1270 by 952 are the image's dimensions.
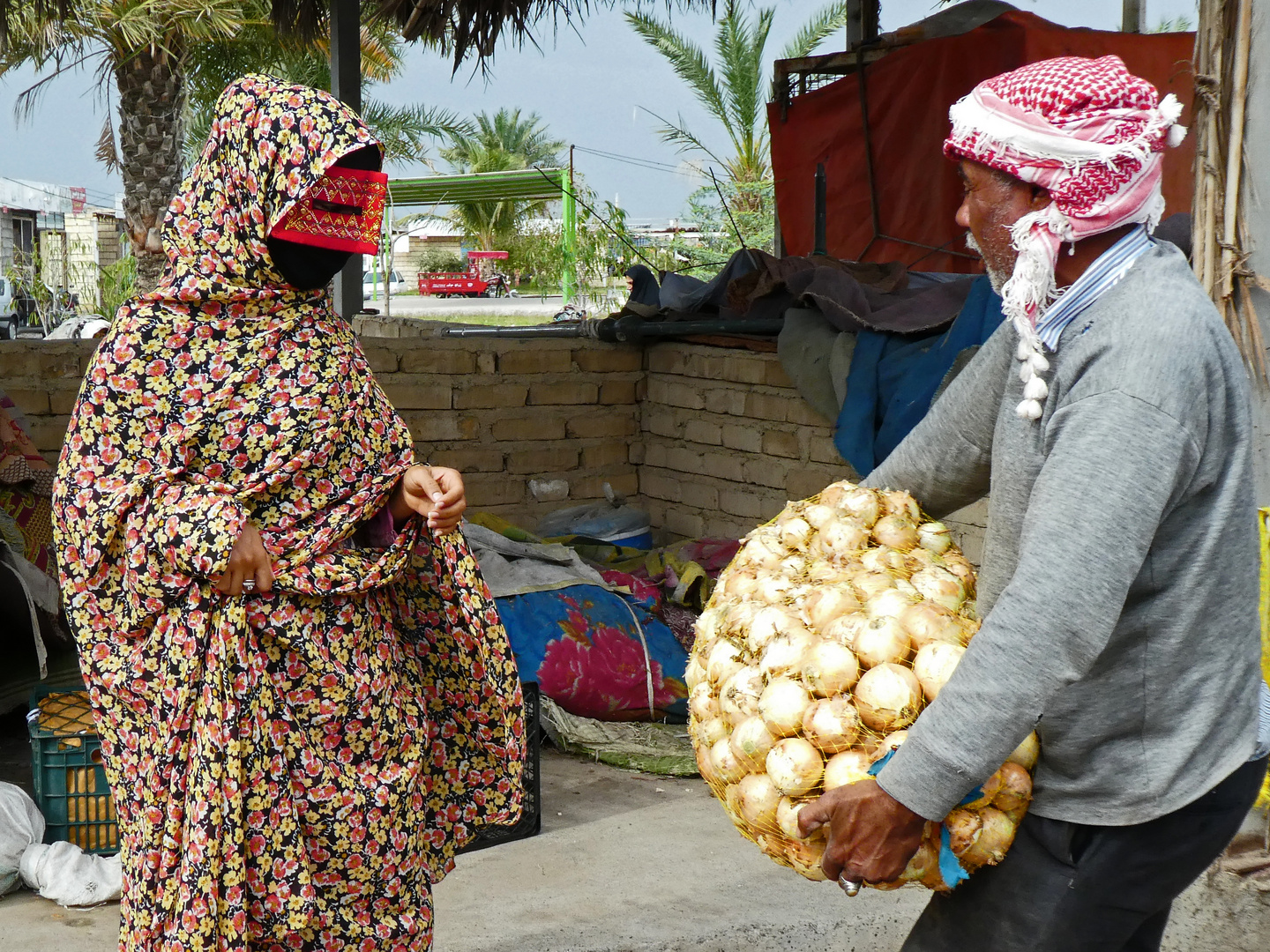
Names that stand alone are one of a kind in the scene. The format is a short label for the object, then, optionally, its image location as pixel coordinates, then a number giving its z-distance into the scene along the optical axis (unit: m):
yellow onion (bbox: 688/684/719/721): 1.71
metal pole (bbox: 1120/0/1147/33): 7.55
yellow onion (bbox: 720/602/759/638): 1.73
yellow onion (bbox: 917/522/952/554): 1.84
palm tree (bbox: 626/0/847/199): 22.73
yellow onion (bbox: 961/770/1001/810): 1.50
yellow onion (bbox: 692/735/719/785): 1.67
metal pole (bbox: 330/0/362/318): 6.08
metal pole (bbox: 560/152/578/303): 16.67
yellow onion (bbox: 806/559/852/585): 1.72
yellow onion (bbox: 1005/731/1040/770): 1.53
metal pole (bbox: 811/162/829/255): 6.41
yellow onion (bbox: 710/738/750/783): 1.61
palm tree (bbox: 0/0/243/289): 13.46
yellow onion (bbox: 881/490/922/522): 1.87
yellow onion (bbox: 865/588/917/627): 1.60
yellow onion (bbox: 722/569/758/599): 1.80
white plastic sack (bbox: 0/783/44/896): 3.24
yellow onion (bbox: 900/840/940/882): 1.51
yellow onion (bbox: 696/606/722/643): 1.80
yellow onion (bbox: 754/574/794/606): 1.73
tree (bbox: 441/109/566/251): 39.19
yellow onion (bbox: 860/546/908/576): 1.74
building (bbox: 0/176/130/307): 31.88
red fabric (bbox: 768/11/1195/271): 6.20
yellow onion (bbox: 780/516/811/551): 1.89
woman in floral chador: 2.09
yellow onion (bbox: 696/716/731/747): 1.65
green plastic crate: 3.46
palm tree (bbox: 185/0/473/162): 14.78
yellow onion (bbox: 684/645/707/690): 1.79
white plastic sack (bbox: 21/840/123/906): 3.19
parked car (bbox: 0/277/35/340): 24.30
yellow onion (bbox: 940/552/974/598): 1.74
